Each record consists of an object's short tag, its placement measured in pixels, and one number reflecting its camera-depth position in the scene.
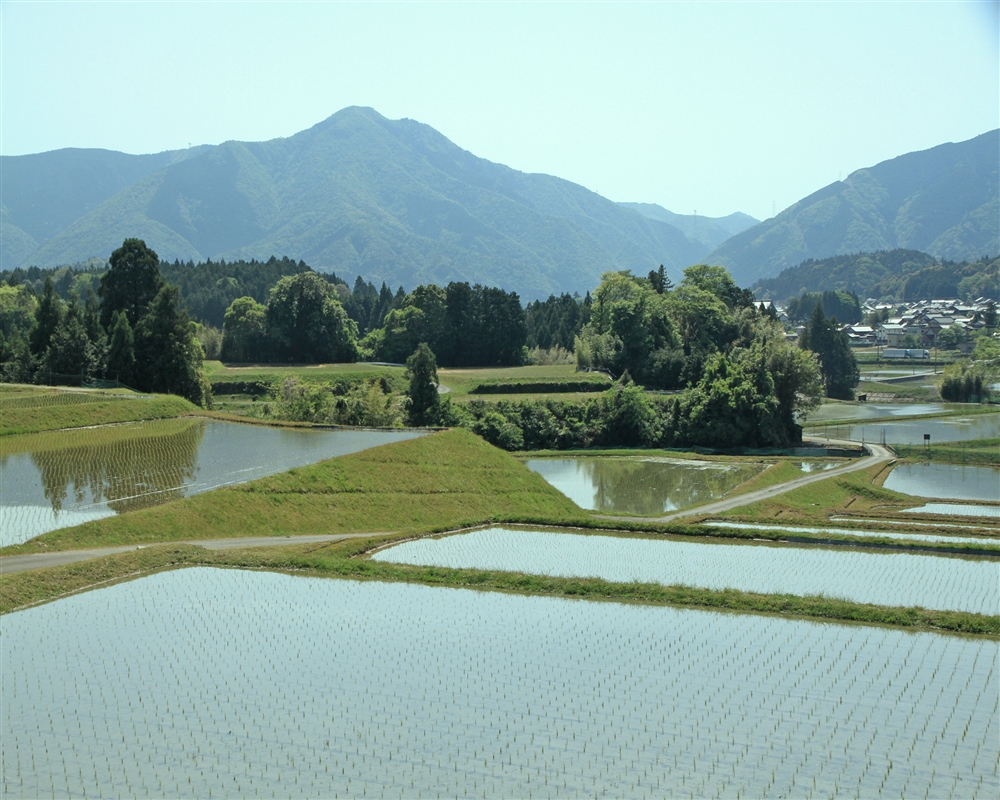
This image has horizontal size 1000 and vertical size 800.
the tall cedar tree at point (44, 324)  62.06
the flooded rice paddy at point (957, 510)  42.00
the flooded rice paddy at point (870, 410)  93.06
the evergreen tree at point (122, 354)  60.53
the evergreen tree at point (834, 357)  118.62
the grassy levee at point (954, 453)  62.34
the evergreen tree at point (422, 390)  67.12
